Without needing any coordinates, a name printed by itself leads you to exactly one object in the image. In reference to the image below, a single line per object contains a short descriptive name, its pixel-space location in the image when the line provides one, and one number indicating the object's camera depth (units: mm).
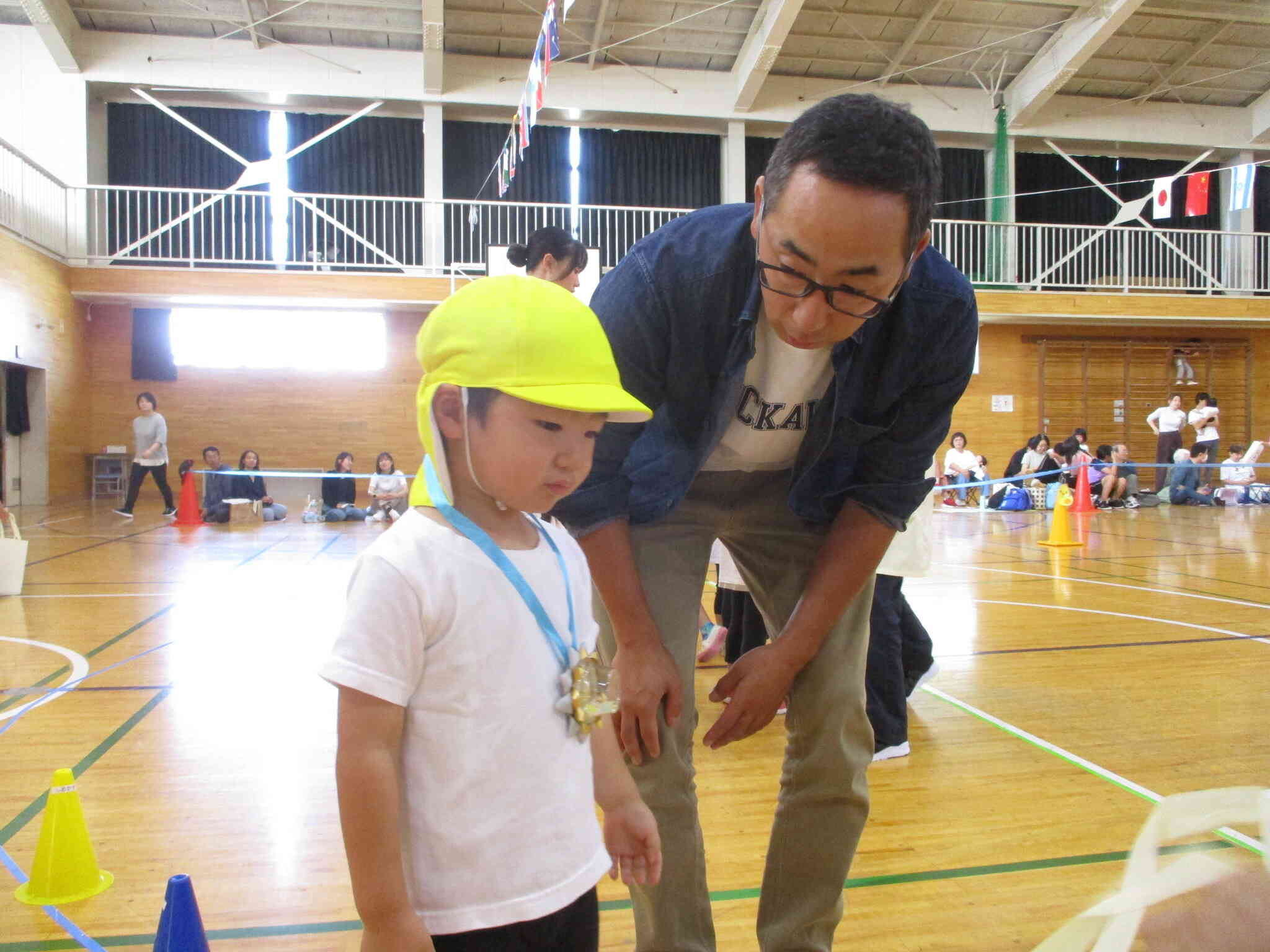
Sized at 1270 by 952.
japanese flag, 10808
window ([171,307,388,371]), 12977
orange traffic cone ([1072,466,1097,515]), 11281
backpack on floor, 12188
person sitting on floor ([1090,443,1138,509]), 12453
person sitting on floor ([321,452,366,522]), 11039
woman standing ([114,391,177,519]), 11125
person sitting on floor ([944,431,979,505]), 13172
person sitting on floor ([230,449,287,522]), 11297
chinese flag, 10531
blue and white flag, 10750
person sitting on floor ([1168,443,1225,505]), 12930
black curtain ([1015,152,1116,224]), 15453
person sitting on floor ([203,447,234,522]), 10734
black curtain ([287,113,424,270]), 13312
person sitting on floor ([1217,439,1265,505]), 12953
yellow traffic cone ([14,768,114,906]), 1801
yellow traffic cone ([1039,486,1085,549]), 7949
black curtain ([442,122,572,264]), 13430
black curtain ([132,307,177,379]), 12820
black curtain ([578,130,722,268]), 14391
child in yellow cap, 928
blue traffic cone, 1341
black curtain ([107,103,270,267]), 13047
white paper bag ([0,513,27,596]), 5082
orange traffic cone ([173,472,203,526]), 10242
